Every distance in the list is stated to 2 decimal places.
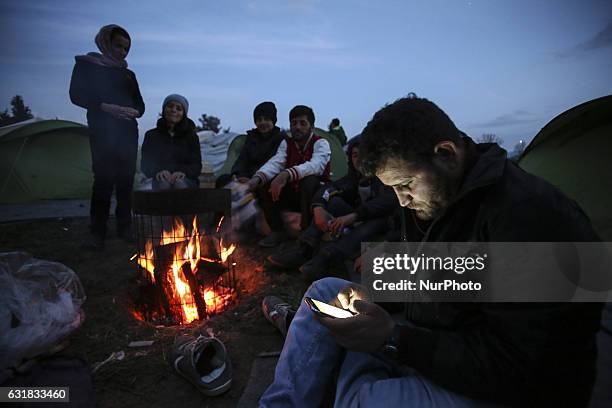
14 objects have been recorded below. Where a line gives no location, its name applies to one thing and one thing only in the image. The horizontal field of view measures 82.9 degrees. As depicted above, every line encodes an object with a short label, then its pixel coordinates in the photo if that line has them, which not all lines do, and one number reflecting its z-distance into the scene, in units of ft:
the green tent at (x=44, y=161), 25.73
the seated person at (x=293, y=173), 13.92
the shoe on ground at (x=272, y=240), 14.40
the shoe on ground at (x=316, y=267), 10.77
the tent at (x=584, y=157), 11.52
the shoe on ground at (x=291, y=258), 11.70
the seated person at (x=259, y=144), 16.19
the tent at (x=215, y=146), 37.68
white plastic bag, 6.25
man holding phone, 3.44
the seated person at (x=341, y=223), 11.07
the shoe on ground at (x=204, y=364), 6.18
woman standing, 13.65
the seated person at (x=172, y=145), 15.69
